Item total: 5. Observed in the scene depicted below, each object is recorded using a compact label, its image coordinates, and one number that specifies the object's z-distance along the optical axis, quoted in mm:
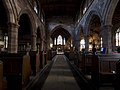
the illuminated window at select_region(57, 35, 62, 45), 26325
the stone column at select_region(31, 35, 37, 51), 9408
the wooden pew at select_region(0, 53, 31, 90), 2872
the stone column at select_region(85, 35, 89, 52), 9414
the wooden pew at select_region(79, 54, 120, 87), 3176
